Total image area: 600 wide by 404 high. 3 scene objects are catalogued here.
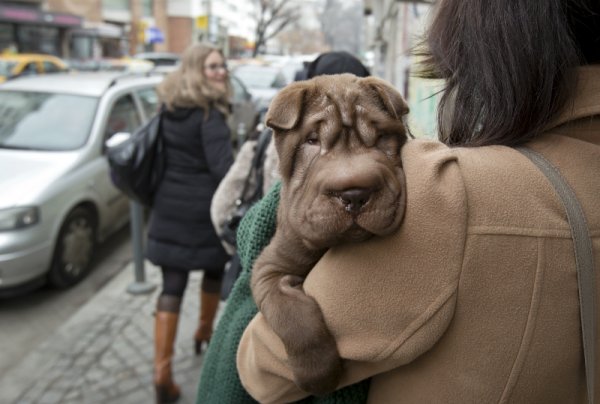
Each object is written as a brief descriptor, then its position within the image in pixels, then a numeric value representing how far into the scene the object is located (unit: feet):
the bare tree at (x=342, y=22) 74.02
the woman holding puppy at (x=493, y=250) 3.92
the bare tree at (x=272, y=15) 146.51
